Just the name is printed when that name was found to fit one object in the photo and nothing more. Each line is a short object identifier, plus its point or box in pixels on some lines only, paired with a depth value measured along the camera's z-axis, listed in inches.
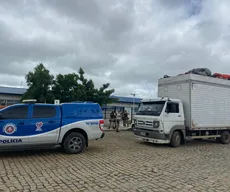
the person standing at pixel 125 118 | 796.0
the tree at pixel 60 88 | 698.8
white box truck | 399.9
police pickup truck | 280.1
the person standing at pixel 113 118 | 710.5
